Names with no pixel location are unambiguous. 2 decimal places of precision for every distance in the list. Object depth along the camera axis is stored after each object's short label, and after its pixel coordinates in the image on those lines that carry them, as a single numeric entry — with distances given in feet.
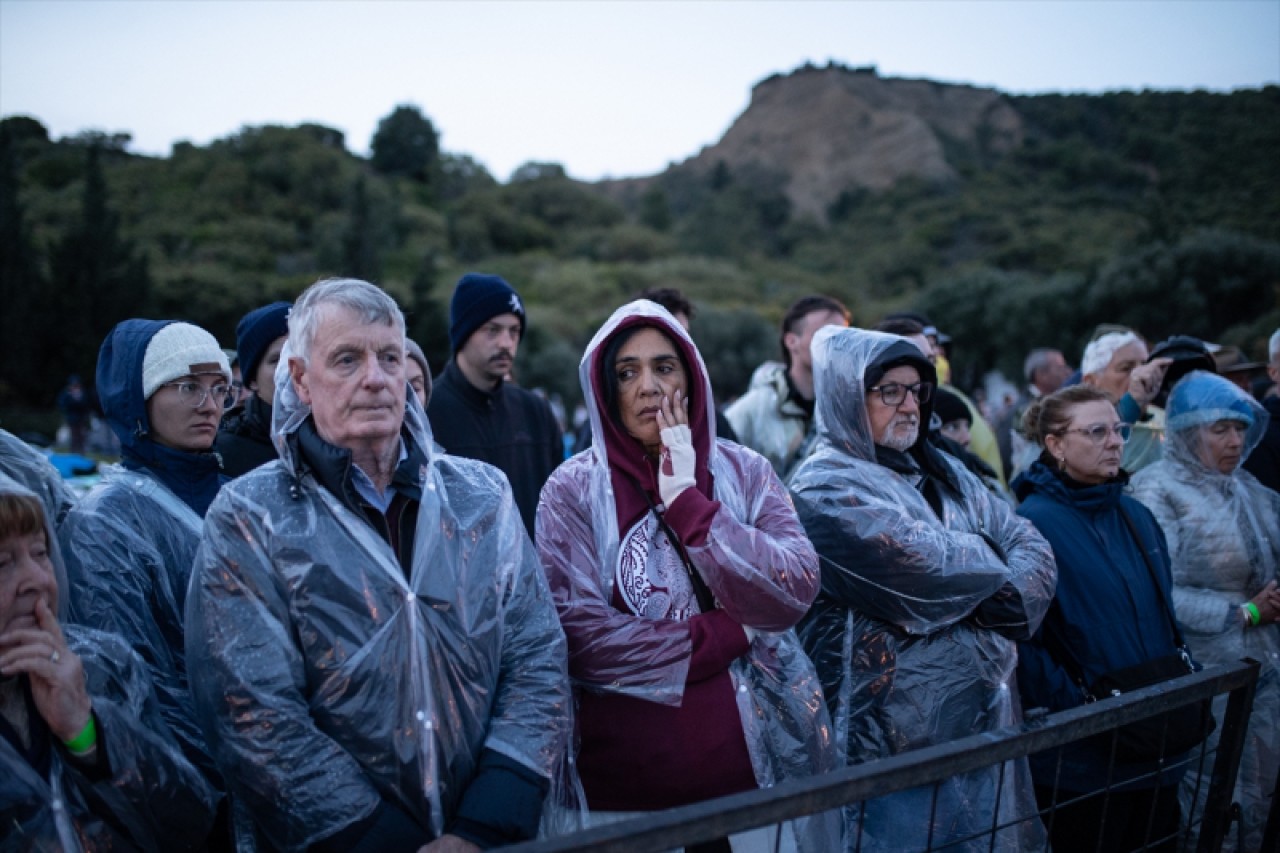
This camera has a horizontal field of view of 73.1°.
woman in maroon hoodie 6.70
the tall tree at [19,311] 91.40
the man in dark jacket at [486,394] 12.94
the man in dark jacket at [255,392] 10.02
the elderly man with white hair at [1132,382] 13.66
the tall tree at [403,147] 282.97
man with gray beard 8.32
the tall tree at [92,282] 95.76
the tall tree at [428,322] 97.30
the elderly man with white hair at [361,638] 5.72
